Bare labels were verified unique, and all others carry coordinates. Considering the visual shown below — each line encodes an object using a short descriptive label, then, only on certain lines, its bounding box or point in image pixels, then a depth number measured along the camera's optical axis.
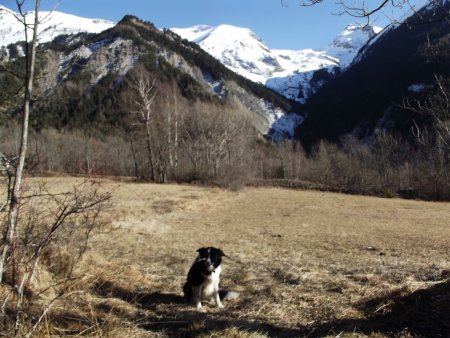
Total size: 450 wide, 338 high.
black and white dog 5.87
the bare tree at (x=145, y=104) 35.62
